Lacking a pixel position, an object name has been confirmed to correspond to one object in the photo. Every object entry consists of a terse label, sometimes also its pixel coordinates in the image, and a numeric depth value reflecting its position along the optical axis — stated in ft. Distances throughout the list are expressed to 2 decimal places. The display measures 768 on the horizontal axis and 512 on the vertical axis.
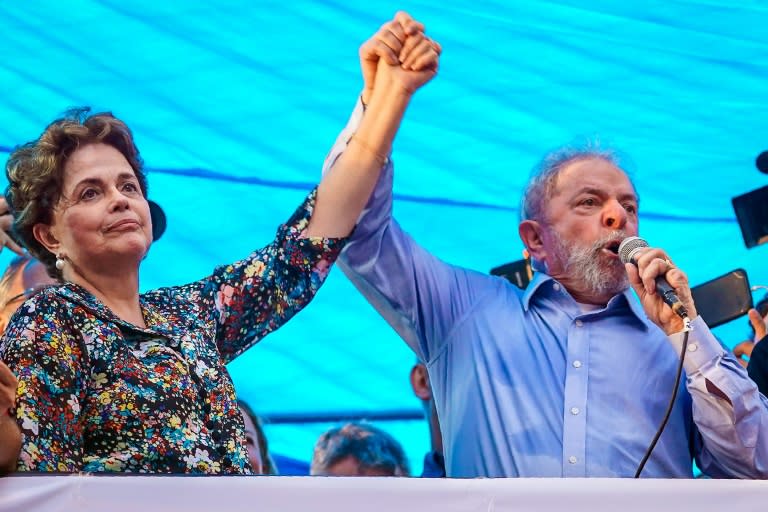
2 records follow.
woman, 22.77
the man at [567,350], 24.06
